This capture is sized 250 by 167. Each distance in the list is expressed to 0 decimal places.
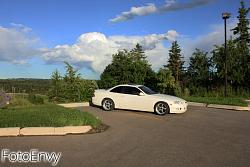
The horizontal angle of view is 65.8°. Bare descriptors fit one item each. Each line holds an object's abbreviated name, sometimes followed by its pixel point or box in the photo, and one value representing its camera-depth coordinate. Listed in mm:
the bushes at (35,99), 10991
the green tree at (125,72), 14291
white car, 8750
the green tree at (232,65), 15810
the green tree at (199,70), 17744
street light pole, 12438
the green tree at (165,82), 14242
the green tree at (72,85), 11756
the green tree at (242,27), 26177
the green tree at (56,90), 11870
